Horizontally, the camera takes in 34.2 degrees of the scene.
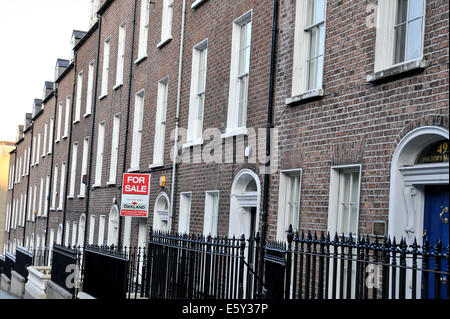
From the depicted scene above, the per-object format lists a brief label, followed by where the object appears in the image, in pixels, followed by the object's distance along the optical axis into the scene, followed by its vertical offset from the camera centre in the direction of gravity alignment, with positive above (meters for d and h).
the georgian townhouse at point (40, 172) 35.94 +1.25
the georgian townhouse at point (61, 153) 30.89 +1.94
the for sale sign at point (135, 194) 15.16 +0.15
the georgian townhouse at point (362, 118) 8.40 +1.26
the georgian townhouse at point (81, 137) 26.91 +2.35
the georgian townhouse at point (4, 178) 54.81 +1.21
